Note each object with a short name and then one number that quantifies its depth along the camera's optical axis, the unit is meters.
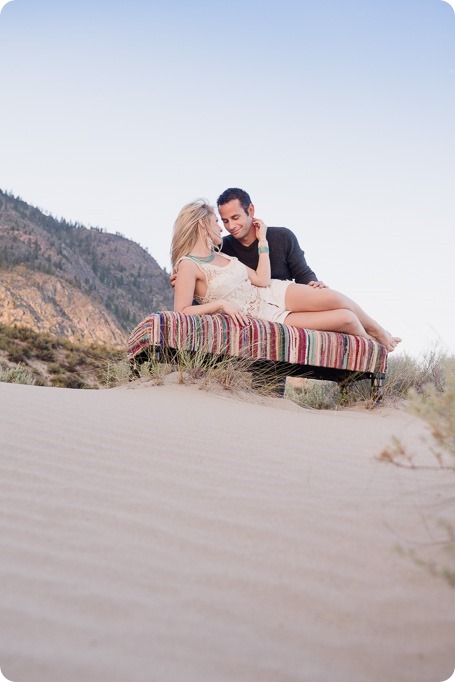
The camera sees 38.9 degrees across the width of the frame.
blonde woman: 5.71
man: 6.50
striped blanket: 5.26
